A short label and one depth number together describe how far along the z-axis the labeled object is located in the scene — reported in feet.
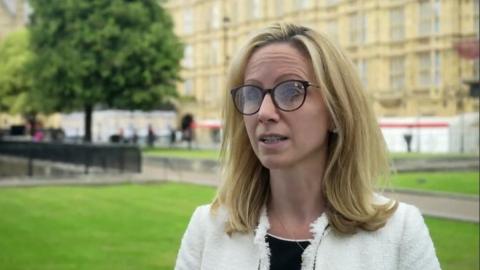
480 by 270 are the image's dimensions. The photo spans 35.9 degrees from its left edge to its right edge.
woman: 6.76
